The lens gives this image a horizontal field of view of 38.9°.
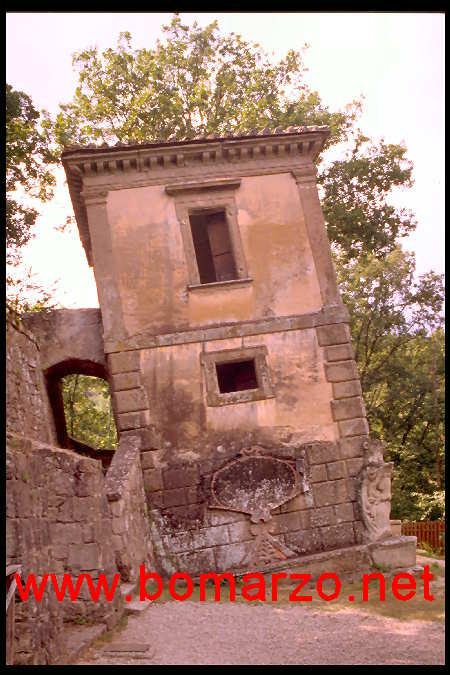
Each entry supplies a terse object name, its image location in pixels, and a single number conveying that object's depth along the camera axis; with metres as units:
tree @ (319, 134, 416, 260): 21.02
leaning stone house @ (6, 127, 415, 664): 10.74
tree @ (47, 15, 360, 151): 21.12
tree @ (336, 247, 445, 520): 21.72
